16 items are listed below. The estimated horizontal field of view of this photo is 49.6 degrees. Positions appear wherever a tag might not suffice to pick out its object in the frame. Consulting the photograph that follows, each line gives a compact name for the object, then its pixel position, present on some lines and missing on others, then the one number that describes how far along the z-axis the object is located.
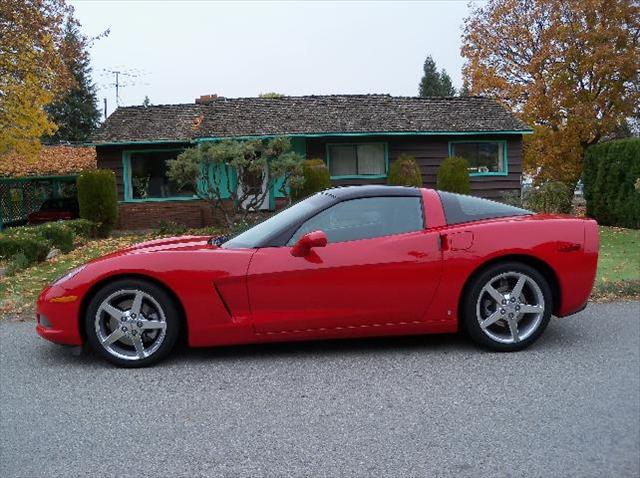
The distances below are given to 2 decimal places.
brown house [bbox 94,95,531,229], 20.89
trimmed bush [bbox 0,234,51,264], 12.02
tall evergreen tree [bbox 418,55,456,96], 77.81
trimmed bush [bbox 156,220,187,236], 18.98
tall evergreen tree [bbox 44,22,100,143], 56.09
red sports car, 5.12
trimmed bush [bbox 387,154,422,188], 19.00
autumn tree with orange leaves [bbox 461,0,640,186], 25.66
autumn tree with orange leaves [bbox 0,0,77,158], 17.30
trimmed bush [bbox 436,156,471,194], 19.44
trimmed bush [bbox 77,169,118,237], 18.14
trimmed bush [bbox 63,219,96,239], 16.06
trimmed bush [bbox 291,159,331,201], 18.00
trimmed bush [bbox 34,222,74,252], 13.80
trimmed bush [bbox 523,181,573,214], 19.44
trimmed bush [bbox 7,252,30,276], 10.83
